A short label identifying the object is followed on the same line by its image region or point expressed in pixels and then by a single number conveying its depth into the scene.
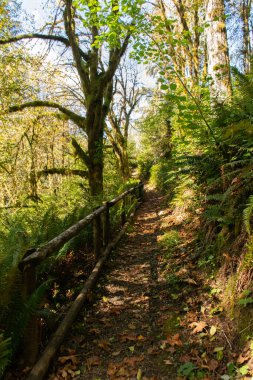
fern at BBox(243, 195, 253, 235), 2.59
